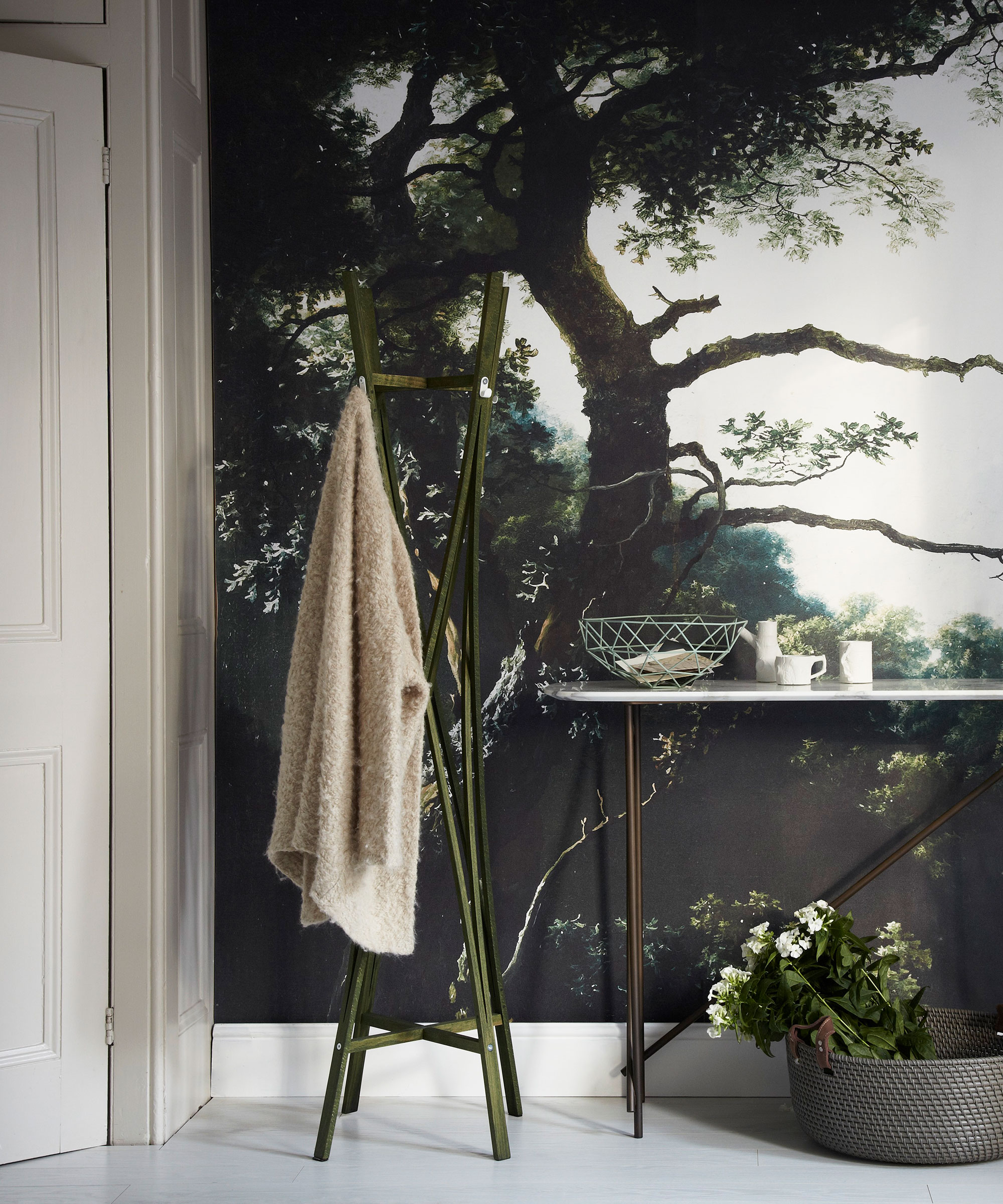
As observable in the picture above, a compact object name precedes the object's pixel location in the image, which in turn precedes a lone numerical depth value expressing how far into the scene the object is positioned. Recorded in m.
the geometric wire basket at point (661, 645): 2.05
